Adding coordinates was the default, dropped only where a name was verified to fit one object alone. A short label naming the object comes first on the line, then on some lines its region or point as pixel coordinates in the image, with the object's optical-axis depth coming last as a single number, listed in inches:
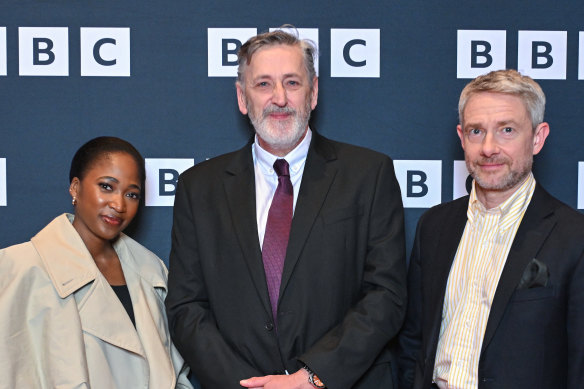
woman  81.9
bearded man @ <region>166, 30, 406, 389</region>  78.7
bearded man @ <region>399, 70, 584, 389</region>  72.5
